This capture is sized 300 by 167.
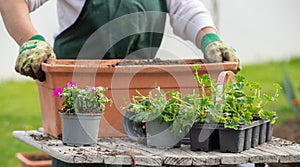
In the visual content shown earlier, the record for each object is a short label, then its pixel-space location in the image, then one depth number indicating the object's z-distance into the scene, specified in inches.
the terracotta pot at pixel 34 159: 168.4
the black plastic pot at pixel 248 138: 125.1
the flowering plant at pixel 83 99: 127.7
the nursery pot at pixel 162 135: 125.4
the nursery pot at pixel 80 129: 127.3
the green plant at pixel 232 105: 124.5
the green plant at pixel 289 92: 189.8
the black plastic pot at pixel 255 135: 126.7
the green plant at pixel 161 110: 124.8
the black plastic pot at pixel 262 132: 128.2
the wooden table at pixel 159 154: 121.0
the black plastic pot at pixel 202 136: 124.3
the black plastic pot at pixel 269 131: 129.8
